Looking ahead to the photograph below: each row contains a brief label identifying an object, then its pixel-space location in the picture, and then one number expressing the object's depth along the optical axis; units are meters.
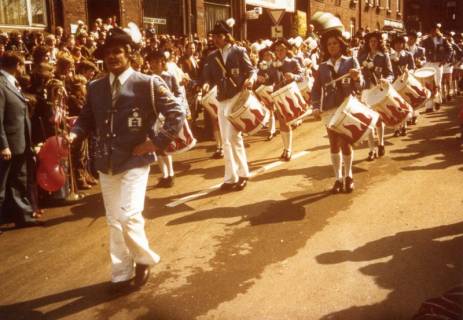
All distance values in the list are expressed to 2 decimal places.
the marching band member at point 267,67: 11.06
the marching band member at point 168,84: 7.87
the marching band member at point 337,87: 6.99
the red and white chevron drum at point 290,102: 8.28
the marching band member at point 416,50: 13.32
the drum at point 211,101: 9.03
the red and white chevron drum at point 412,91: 8.97
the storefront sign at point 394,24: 44.49
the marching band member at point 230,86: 7.56
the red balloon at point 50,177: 6.59
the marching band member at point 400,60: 11.21
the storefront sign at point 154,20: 18.11
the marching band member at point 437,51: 15.01
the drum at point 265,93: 10.70
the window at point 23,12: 13.26
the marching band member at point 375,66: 9.19
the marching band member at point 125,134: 4.36
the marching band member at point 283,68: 10.41
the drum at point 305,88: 10.21
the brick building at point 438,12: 54.30
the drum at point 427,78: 10.69
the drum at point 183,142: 7.39
